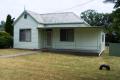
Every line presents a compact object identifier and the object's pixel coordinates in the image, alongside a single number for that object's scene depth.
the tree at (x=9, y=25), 15.00
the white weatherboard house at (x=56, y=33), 11.25
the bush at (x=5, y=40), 12.43
